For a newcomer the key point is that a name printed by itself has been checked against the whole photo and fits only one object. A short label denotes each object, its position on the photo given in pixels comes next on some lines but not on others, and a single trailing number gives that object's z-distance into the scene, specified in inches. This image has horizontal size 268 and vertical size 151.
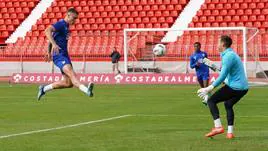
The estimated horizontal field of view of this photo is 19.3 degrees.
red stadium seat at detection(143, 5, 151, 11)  2007.9
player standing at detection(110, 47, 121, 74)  1752.0
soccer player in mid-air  690.6
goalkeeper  555.2
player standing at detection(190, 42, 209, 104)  1059.7
